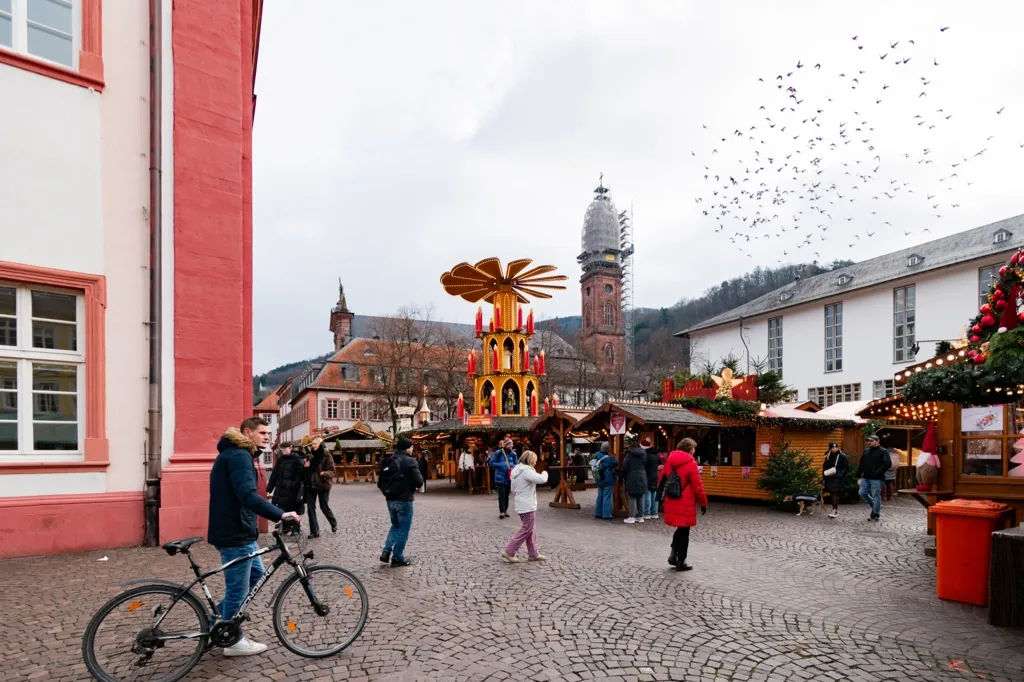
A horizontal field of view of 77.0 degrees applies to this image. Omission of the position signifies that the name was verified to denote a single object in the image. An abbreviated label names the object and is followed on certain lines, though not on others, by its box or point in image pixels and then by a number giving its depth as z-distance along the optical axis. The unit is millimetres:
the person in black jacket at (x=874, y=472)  13422
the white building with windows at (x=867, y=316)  34875
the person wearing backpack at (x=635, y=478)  12984
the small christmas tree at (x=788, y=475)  15250
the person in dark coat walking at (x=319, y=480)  10852
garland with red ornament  7020
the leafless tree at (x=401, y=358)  45969
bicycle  4250
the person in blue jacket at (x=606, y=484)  13469
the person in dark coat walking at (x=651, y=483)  13594
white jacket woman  8688
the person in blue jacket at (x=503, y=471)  13977
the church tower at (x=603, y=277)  83062
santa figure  9055
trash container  6652
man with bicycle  4820
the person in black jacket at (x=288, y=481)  9859
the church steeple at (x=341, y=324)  72000
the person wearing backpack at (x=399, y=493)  8180
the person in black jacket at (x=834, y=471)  14414
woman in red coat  8070
